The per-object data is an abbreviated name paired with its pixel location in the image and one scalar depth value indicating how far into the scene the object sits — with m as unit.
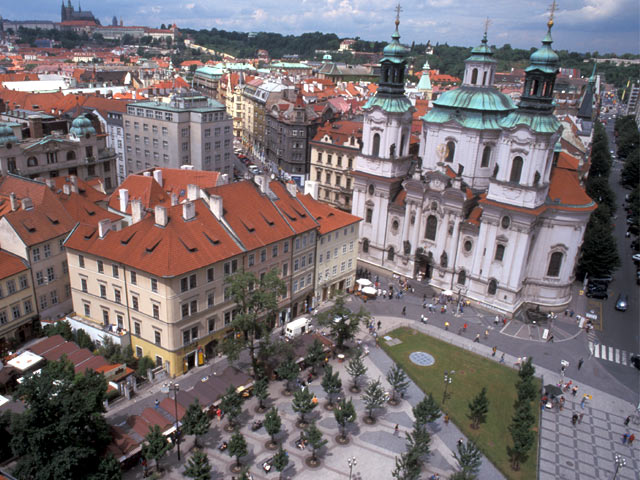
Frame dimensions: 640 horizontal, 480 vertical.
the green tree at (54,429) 34.72
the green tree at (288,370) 49.94
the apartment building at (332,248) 68.44
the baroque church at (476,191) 65.81
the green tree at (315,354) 52.91
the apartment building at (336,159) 103.88
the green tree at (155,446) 38.75
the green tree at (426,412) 44.28
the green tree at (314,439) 41.31
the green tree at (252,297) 47.72
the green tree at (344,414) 44.47
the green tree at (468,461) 38.91
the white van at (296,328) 60.00
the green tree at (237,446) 40.03
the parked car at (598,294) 76.94
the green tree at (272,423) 42.56
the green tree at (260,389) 46.78
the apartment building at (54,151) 73.94
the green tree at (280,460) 39.09
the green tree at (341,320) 55.94
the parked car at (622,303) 73.81
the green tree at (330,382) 48.66
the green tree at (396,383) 49.33
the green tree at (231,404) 44.38
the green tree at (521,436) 43.16
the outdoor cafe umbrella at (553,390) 52.38
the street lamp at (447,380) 51.94
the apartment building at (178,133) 97.88
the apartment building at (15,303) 53.38
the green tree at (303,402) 45.25
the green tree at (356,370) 51.21
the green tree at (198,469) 37.84
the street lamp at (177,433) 41.84
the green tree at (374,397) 47.03
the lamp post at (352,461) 40.26
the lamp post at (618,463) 41.03
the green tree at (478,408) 47.28
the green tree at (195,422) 41.97
